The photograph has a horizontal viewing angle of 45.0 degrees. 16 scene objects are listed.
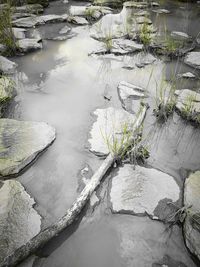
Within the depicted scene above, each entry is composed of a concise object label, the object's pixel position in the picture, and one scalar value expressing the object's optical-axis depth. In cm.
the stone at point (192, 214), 171
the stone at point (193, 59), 402
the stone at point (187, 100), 290
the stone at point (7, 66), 374
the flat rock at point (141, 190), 198
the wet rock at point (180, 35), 498
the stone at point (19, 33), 471
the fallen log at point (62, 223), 155
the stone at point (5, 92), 306
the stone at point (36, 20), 532
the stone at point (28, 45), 431
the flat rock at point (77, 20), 561
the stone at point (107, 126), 250
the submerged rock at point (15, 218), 168
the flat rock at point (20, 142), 225
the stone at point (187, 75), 371
